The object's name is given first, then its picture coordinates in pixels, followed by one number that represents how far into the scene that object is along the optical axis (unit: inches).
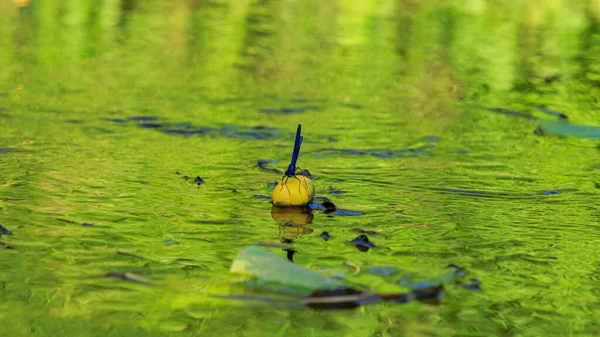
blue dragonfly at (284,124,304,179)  311.7
